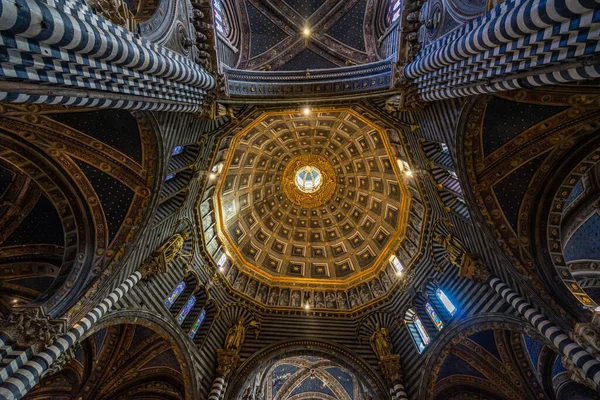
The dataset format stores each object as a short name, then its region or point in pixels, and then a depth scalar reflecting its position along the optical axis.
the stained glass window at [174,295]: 15.94
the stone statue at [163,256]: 13.51
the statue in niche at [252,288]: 21.35
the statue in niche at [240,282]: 21.22
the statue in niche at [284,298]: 21.55
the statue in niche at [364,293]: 21.20
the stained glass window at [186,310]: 16.42
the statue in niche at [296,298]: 21.60
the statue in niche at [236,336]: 17.56
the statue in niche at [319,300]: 21.55
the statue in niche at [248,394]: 17.62
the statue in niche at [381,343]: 17.11
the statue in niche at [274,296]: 21.36
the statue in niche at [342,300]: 21.30
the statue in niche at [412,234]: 19.58
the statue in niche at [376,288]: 20.69
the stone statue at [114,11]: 7.55
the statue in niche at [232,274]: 21.13
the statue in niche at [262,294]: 21.42
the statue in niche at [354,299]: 21.06
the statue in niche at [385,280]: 20.67
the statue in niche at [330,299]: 21.58
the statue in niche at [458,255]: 13.36
